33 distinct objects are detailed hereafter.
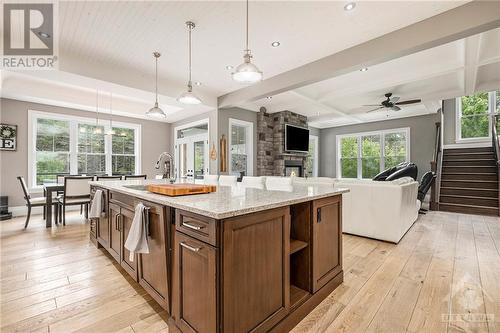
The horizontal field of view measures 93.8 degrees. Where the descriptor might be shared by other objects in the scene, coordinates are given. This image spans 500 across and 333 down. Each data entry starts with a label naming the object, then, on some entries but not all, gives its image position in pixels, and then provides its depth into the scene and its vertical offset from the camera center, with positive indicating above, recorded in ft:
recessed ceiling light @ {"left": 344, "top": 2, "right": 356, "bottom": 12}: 8.06 +5.61
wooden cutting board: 5.75 -0.62
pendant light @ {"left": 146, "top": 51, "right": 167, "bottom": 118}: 10.82 +2.53
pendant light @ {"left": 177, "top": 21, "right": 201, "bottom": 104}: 9.16 +2.78
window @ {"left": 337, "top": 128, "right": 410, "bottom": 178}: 26.76 +1.82
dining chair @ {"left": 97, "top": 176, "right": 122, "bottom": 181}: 15.07 -0.79
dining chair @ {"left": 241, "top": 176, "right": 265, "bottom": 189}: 10.89 -0.68
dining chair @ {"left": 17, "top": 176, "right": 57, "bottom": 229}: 13.34 -2.12
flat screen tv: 23.13 +2.85
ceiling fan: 17.48 +4.94
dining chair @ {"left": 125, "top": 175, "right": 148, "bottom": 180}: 16.70 -0.80
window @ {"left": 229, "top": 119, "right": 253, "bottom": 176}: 20.81 +1.65
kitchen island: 4.02 -1.89
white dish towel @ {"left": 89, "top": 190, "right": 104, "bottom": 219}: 9.01 -1.59
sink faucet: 10.00 -0.14
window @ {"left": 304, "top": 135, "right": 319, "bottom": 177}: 31.56 +1.29
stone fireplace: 22.22 +2.14
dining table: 13.43 -1.94
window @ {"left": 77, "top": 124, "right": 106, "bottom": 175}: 19.71 +1.27
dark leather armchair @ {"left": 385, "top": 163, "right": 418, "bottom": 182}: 16.88 -0.40
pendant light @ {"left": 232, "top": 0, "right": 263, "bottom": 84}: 6.86 +2.79
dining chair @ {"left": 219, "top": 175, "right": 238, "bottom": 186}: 12.30 -0.71
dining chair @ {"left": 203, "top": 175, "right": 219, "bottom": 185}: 14.16 -0.75
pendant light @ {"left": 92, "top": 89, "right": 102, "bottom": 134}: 17.83 +4.70
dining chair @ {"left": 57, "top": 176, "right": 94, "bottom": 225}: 13.58 -1.53
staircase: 17.70 -1.29
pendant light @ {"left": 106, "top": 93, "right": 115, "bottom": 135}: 18.77 +4.70
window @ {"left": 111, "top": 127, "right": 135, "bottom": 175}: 21.64 +1.37
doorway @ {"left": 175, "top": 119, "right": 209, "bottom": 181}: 20.93 +1.71
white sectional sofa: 10.71 -2.02
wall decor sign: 15.94 +1.97
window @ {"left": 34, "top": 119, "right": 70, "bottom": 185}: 17.76 +1.30
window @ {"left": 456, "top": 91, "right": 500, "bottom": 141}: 23.84 +5.50
